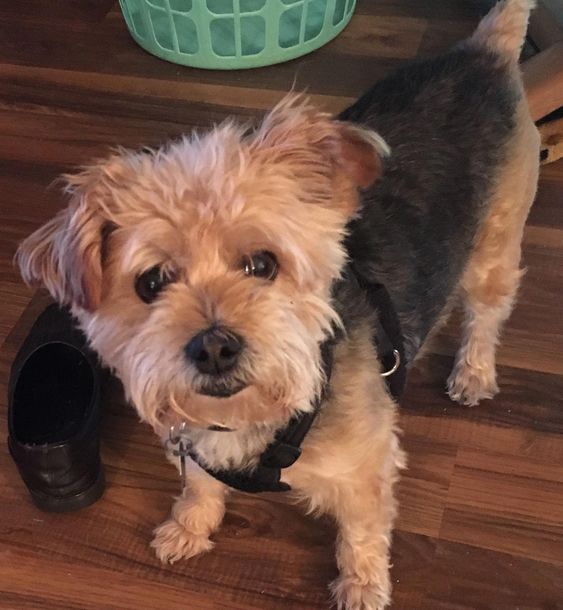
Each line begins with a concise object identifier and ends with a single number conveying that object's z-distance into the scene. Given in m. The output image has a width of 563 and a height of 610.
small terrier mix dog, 1.01
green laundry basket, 2.31
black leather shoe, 1.52
